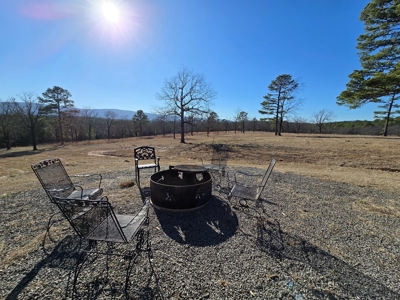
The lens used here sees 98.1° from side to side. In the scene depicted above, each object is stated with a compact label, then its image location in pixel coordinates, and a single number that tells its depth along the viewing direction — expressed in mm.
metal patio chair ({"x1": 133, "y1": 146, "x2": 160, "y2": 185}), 5809
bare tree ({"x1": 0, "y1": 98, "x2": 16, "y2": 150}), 21531
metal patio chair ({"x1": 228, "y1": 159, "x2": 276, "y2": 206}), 3379
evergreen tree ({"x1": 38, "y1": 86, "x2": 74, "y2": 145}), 24391
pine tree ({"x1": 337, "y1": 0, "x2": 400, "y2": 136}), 8016
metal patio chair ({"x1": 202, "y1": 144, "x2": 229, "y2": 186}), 5590
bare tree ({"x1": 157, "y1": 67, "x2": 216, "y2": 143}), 20156
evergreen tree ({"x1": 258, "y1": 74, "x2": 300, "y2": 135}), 25109
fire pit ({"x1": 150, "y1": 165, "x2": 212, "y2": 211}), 3391
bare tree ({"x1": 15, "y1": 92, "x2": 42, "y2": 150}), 20688
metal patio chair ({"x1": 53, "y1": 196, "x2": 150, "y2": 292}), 1882
